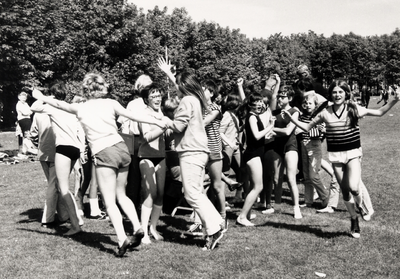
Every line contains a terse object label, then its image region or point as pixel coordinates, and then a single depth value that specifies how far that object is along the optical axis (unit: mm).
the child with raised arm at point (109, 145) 5949
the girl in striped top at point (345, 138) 6555
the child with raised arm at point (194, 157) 6141
